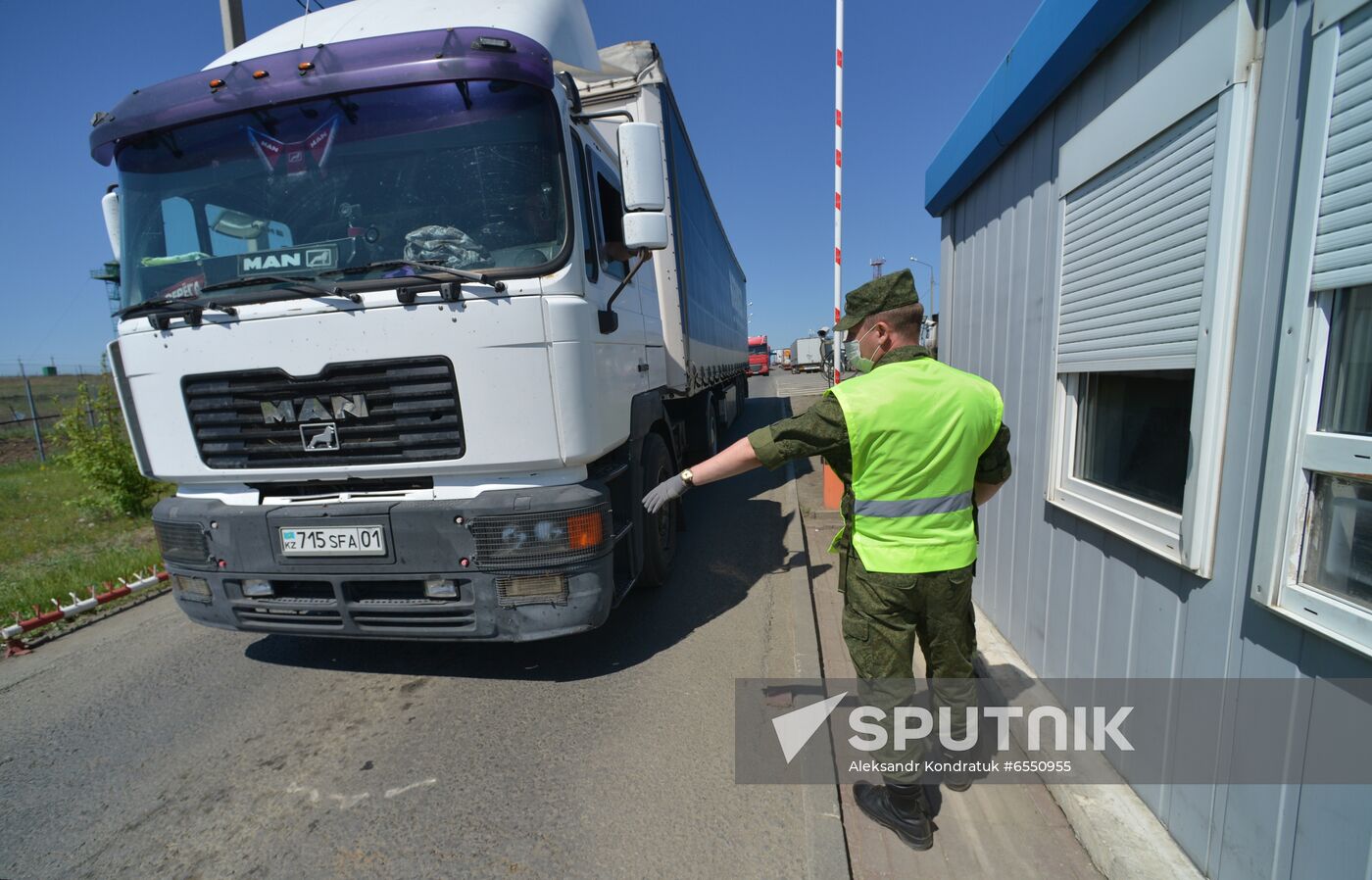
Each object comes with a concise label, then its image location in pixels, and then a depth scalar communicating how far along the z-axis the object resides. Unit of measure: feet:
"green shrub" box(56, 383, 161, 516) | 22.00
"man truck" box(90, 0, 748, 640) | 8.66
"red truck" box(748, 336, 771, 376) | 139.03
